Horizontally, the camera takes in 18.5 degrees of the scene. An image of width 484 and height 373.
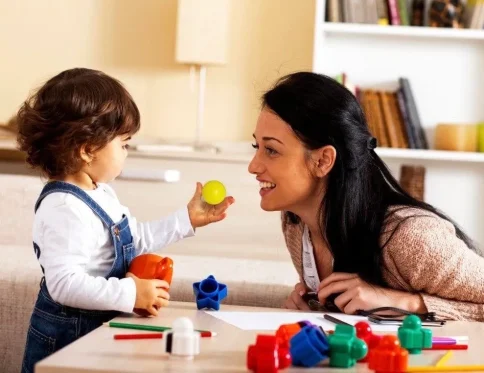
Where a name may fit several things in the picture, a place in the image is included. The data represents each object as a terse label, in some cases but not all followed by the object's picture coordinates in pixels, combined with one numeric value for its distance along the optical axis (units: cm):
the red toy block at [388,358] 205
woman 263
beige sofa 296
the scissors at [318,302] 267
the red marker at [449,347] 226
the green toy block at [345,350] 210
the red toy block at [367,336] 217
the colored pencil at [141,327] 229
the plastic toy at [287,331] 213
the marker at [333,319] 245
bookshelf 469
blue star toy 255
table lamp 441
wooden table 204
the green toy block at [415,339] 221
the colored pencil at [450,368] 210
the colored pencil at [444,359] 214
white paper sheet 241
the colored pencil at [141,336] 222
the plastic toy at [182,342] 210
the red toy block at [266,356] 204
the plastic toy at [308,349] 209
